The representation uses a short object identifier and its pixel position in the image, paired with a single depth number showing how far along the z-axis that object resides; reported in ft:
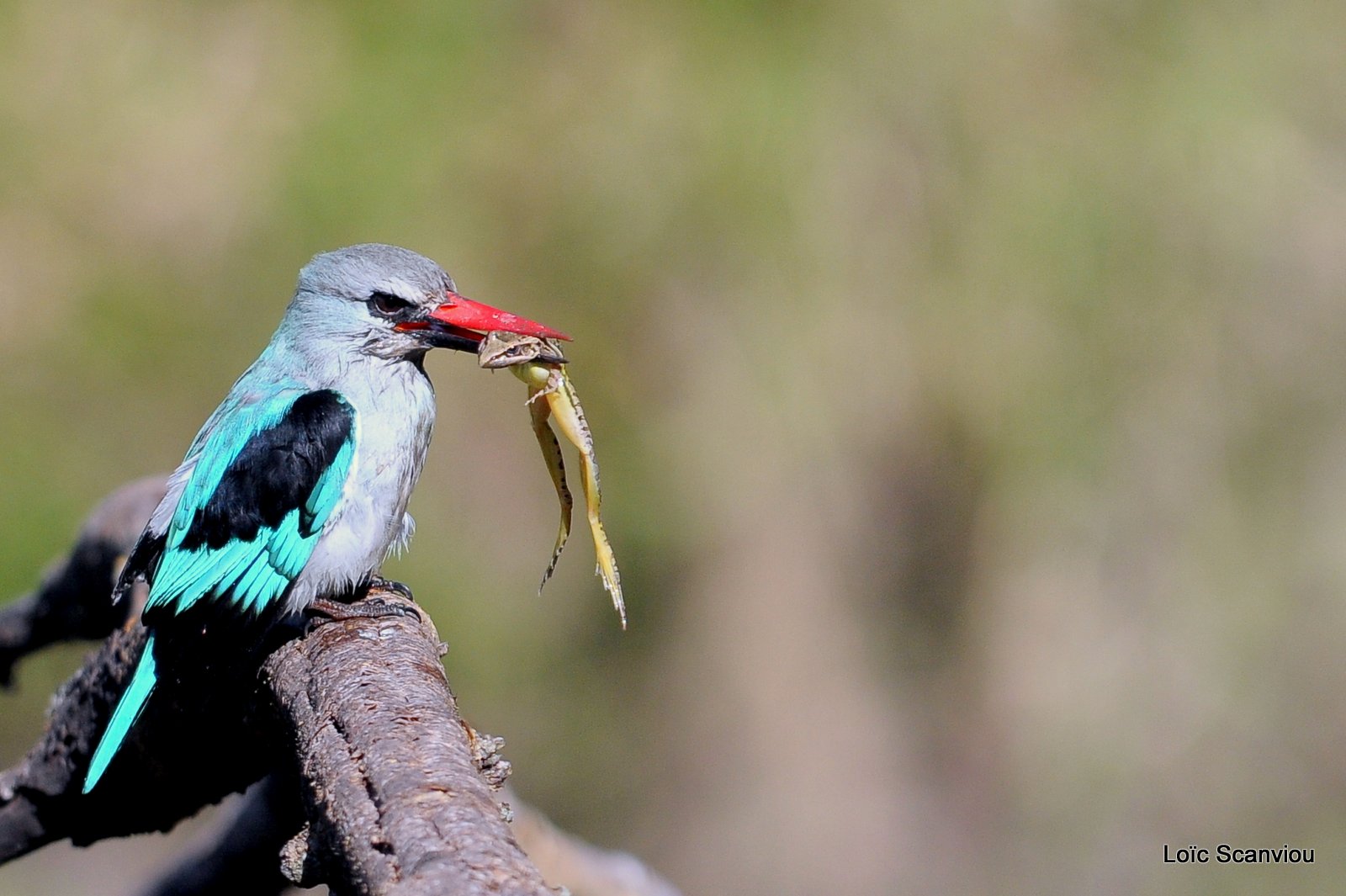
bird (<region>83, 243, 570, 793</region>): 21.48
